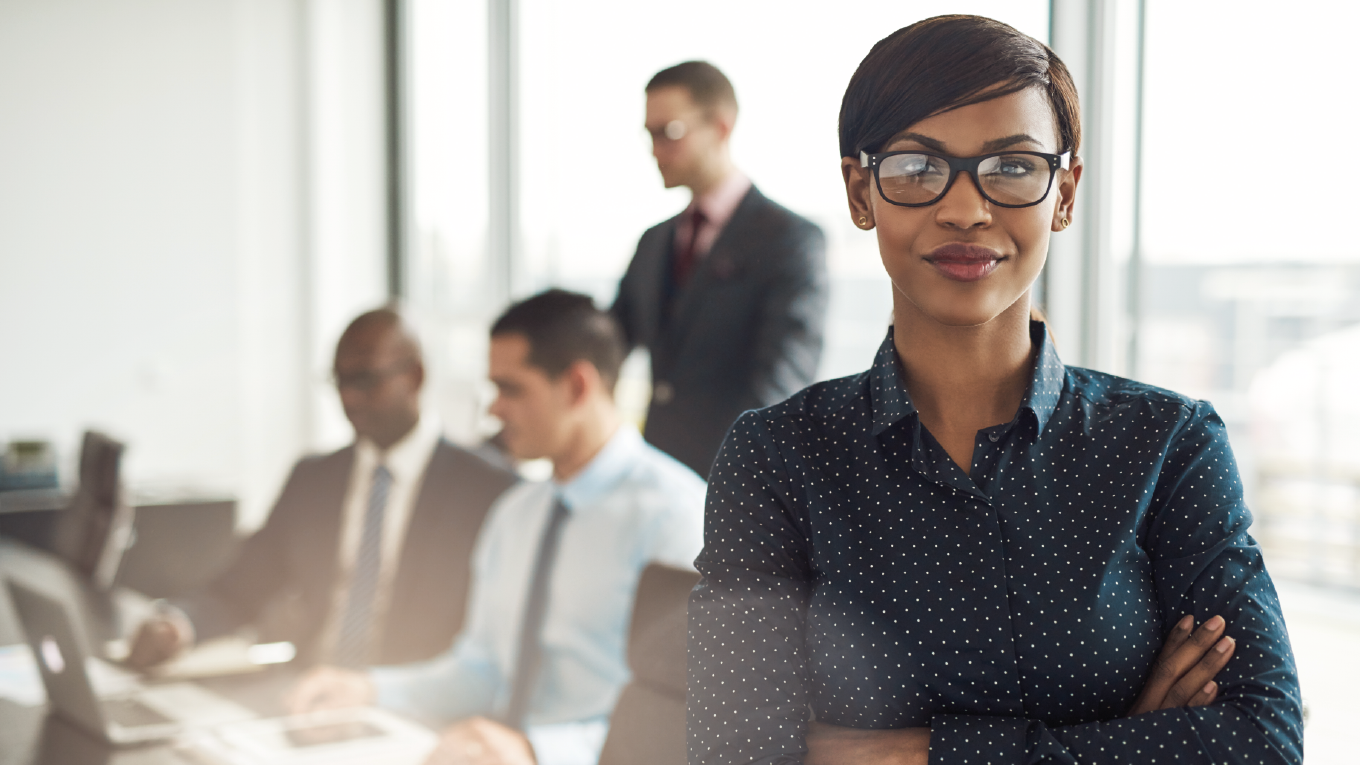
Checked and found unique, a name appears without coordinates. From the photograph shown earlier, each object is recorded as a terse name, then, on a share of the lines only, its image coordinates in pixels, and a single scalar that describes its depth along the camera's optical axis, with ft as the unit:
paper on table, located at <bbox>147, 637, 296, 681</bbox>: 6.84
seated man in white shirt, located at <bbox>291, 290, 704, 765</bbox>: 6.59
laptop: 5.67
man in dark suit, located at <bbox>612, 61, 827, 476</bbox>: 8.00
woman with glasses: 3.34
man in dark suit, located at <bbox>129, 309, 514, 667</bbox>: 8.52
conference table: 5.29
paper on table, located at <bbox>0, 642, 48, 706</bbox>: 6.36
